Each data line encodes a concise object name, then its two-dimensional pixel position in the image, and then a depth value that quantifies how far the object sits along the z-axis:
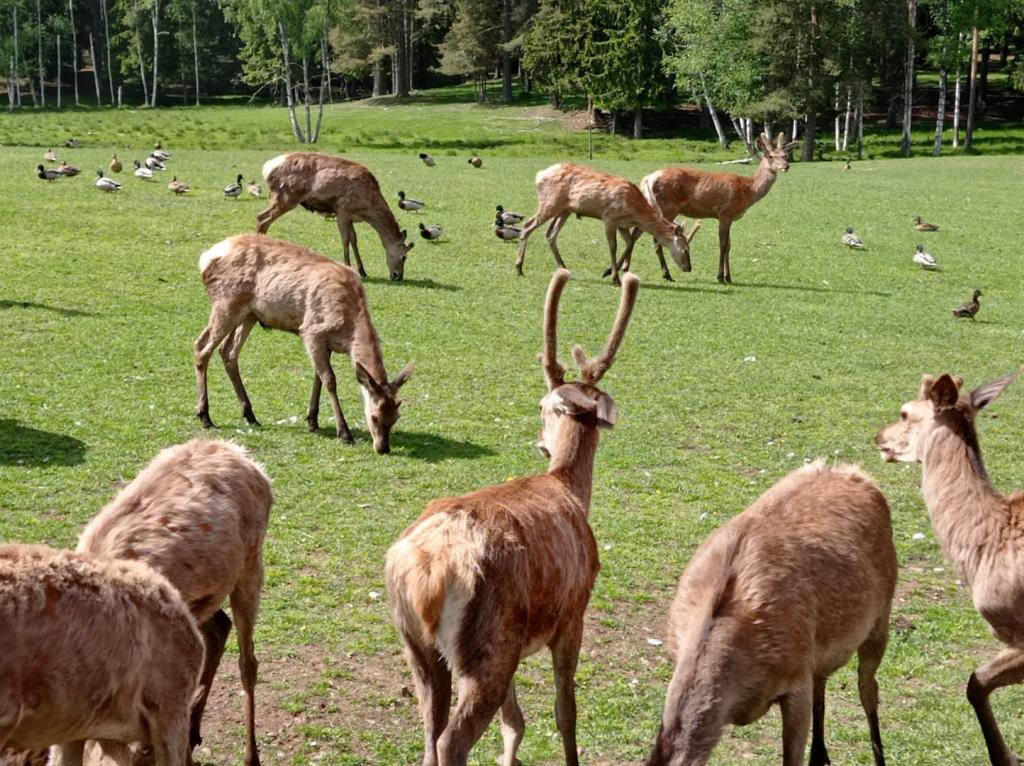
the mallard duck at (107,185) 24.55
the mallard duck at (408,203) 24.63
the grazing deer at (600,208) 20.09
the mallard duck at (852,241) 23.47
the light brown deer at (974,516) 5.99
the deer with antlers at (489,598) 4.71
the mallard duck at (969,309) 17.88
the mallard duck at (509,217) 23.23
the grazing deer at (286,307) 11.33
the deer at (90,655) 3.95
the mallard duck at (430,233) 22.38
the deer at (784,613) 4.67
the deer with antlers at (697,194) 21.64
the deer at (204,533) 5.29
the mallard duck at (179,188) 25.04
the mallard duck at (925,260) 21.88
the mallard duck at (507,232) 22.52
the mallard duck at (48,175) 25.66
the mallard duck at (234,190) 25.17
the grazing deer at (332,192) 19.31
